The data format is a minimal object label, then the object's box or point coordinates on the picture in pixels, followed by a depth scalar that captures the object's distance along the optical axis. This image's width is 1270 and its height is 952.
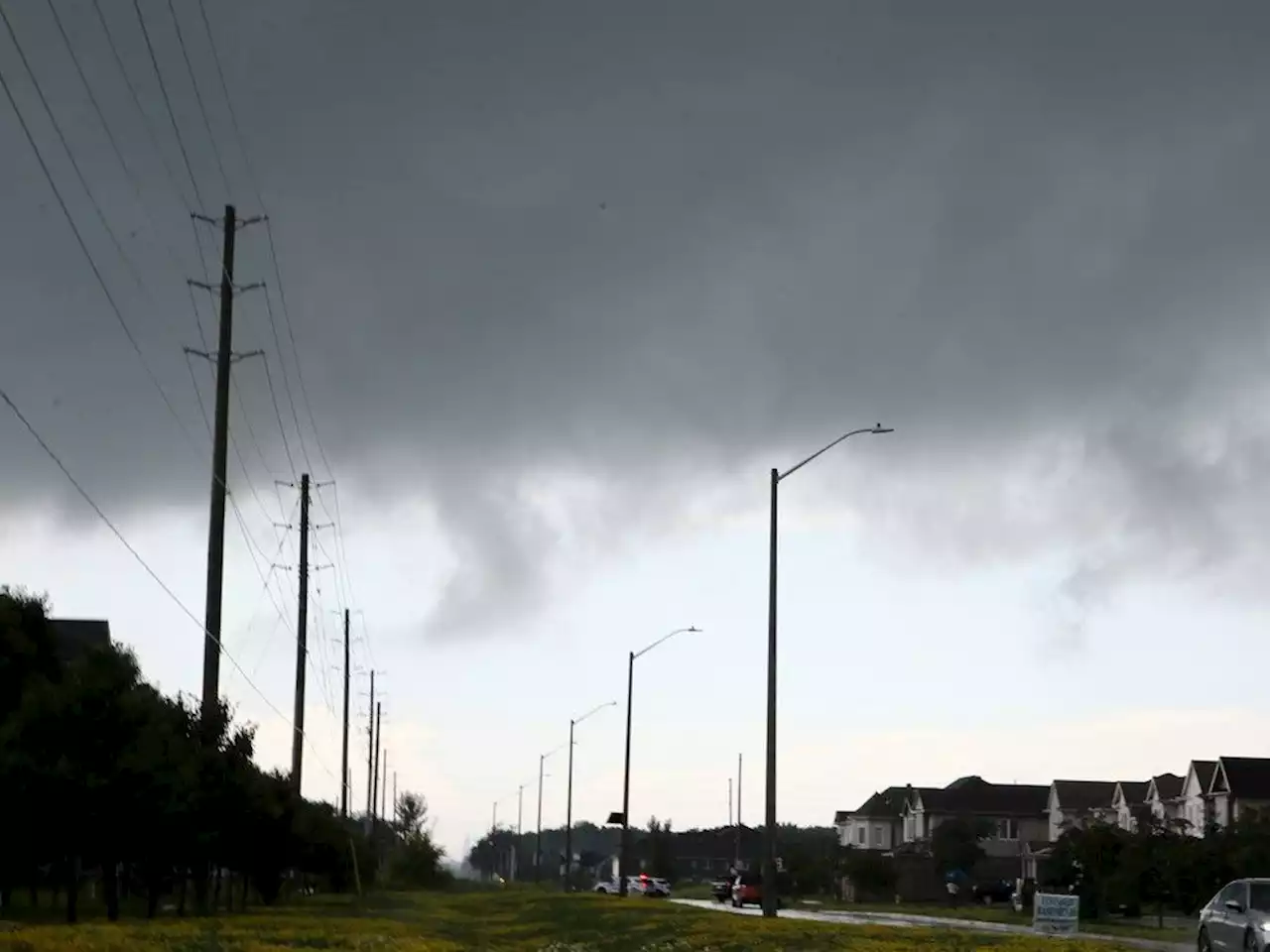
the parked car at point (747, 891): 86.31
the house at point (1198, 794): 126.75
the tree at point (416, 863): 131.62
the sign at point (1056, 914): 50.12
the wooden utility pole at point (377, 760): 150.00
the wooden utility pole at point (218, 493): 44.94
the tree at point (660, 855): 173.12
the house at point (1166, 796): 135.00
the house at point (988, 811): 169.12
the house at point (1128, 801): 142.50
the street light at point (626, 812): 84.07
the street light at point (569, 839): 103.50
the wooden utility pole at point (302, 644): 77.31
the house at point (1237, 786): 120.75
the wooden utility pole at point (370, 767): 144.12
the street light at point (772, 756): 45.97
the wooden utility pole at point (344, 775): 112.22
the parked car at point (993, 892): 121.75
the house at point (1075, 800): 153.88
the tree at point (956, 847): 144.12
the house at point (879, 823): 184.12
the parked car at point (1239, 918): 29.97
